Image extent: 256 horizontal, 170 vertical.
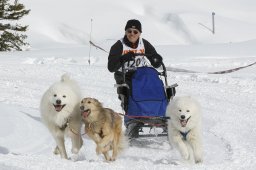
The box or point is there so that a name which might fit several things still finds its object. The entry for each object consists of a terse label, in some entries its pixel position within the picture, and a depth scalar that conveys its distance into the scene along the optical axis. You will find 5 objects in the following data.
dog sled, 12.67
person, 13.23
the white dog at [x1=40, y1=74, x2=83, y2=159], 11.11
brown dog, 11.02
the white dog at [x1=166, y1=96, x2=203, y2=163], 11.29
